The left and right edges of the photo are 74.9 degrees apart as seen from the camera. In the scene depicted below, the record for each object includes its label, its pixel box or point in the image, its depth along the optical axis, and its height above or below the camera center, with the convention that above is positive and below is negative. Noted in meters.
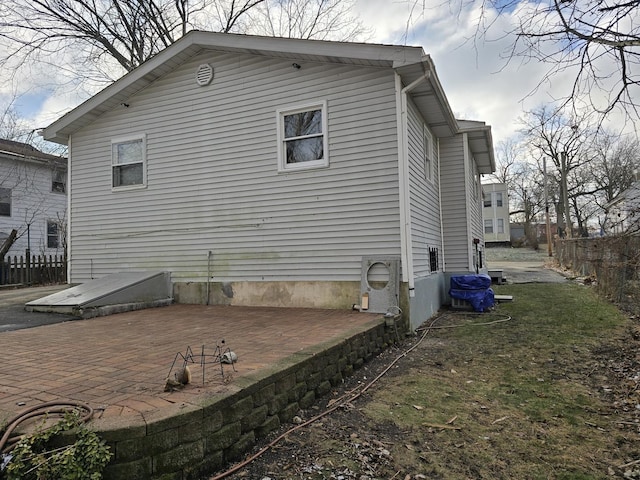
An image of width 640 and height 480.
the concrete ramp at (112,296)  6.71 -0.63
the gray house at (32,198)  16.48 +2.63
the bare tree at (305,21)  16.92 +9.79
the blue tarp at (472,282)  8.58 -0.63
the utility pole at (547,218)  27.54 +2.24
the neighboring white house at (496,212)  40.31 +3.81
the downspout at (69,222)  9.23 +0.86
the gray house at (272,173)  6.61 +1.55
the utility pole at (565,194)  26.86 +3.69
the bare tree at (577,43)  3.51 +1.81
